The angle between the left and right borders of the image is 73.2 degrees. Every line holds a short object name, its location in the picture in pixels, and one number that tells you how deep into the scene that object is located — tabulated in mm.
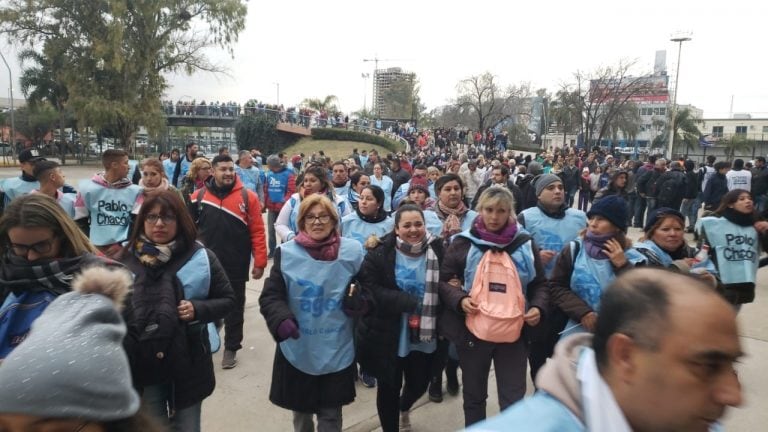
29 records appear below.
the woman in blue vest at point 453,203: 4824
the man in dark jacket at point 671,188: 11781
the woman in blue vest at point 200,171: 6312
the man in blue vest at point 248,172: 8977
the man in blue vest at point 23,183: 5418
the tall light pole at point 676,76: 33844
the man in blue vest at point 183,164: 10535
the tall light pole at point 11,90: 37247
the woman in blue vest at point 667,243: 3443
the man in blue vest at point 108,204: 4699
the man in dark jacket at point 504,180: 8273
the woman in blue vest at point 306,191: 5316
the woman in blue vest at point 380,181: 9078
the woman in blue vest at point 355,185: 6800
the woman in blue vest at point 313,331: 3082
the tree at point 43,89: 38031
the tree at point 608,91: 39344
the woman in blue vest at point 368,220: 4547
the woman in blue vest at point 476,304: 3277
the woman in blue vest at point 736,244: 4492
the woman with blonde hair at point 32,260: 2305
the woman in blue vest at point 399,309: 3350
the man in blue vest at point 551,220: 4420
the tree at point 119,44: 31125
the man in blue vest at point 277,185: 8633
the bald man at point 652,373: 1091
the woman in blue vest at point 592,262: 3303
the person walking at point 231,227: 4797
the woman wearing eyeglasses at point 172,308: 2600
